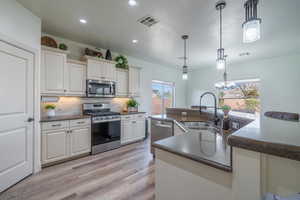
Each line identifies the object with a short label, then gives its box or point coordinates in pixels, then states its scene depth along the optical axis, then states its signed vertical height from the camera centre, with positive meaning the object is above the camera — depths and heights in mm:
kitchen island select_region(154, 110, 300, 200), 595 -371
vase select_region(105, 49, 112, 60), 3770 +1252
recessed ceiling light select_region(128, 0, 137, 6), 2009 +1460
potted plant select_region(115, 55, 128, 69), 4074 +1172
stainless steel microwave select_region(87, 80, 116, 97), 3398 +317
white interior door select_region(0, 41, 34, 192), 1933 -213
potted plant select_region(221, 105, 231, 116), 1905 -123
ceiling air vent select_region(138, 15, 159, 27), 2420 +1465
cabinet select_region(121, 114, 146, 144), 3820 -821
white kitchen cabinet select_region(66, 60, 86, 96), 3123 +523
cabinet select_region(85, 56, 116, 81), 3389 +823
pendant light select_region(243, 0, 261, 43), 1228 +691
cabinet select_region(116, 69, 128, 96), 4073 +566
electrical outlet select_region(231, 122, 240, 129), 1690 -310
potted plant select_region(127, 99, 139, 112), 4305 -149
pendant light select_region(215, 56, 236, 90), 3777 +415
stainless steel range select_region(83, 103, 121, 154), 3236 -710
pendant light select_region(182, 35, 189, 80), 3031 +710
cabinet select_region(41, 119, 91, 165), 2568 -801
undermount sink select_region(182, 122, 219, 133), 2340 -448
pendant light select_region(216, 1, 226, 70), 2006 +726
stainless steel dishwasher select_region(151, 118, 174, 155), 2711 -599
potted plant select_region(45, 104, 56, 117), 2852 -184
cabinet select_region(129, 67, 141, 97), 4287 +618
